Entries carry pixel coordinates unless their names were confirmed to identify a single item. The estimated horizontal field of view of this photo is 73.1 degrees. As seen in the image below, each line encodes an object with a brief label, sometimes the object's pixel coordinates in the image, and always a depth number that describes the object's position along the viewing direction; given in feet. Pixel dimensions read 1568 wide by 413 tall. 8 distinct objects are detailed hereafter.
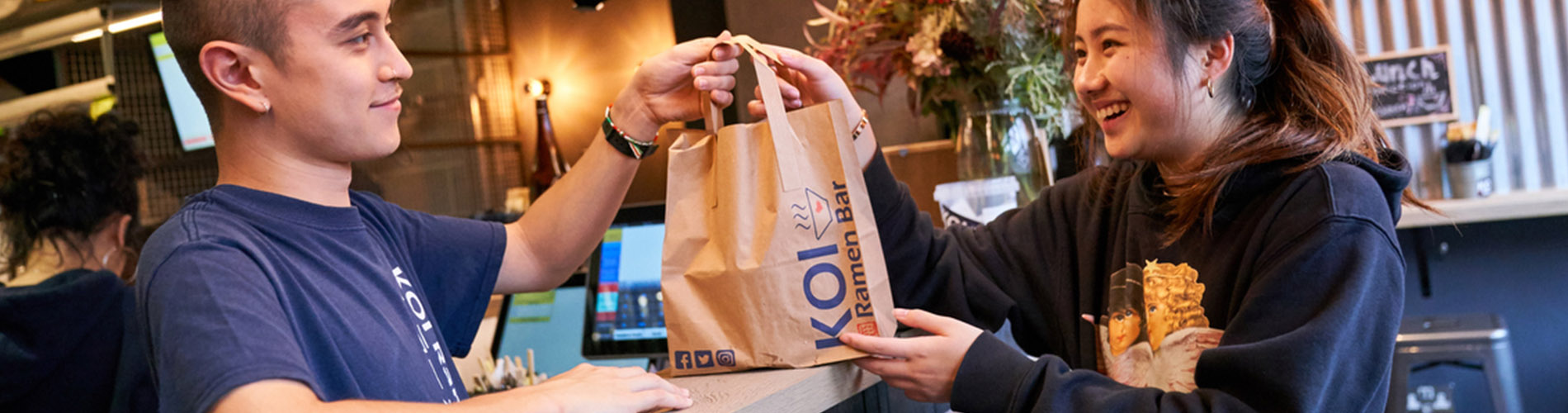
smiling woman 3.04
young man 2.25
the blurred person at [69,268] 5.61
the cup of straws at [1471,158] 10.08
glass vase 5.71
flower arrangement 5.49
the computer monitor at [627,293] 5.67
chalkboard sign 10.57
